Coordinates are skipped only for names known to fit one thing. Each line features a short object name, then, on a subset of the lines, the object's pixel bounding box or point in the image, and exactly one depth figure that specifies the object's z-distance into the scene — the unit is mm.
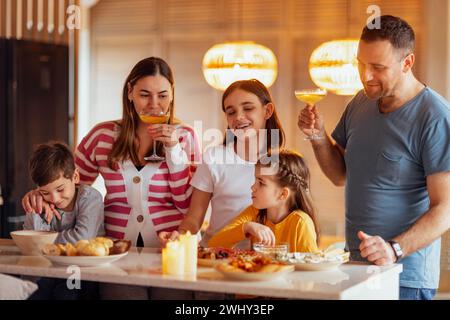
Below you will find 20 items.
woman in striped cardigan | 3191
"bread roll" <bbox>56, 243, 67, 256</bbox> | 2519
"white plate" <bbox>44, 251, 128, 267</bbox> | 2463
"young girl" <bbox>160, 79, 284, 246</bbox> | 3188
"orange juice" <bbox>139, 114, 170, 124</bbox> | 3100
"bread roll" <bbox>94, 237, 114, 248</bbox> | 2570
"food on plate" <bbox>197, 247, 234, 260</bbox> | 2604
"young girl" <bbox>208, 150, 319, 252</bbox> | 2918
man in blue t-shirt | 2752
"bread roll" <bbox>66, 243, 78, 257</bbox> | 2506
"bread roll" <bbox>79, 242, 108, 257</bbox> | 2488
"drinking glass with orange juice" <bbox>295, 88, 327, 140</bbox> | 3336
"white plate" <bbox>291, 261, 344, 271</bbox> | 2465
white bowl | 2705
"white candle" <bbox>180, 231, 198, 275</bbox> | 2416
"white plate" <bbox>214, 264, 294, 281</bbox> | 2262
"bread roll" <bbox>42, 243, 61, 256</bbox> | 2522
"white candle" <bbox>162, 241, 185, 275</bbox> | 2389
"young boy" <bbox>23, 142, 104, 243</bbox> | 2965
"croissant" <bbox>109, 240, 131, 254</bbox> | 2607
